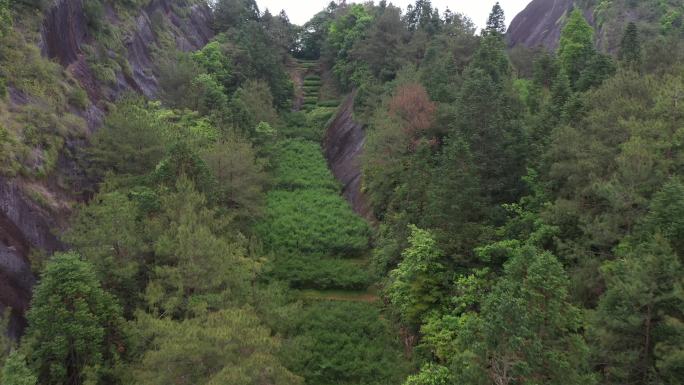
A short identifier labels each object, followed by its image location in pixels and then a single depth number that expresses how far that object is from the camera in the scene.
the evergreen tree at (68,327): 15.17
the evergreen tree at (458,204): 20.86
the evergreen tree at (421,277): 20.72
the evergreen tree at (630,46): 31.80
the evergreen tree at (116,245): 18.41
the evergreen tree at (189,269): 17.70
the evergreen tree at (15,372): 12.28
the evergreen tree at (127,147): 25.67
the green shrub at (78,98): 28.66
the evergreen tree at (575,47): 37.66
